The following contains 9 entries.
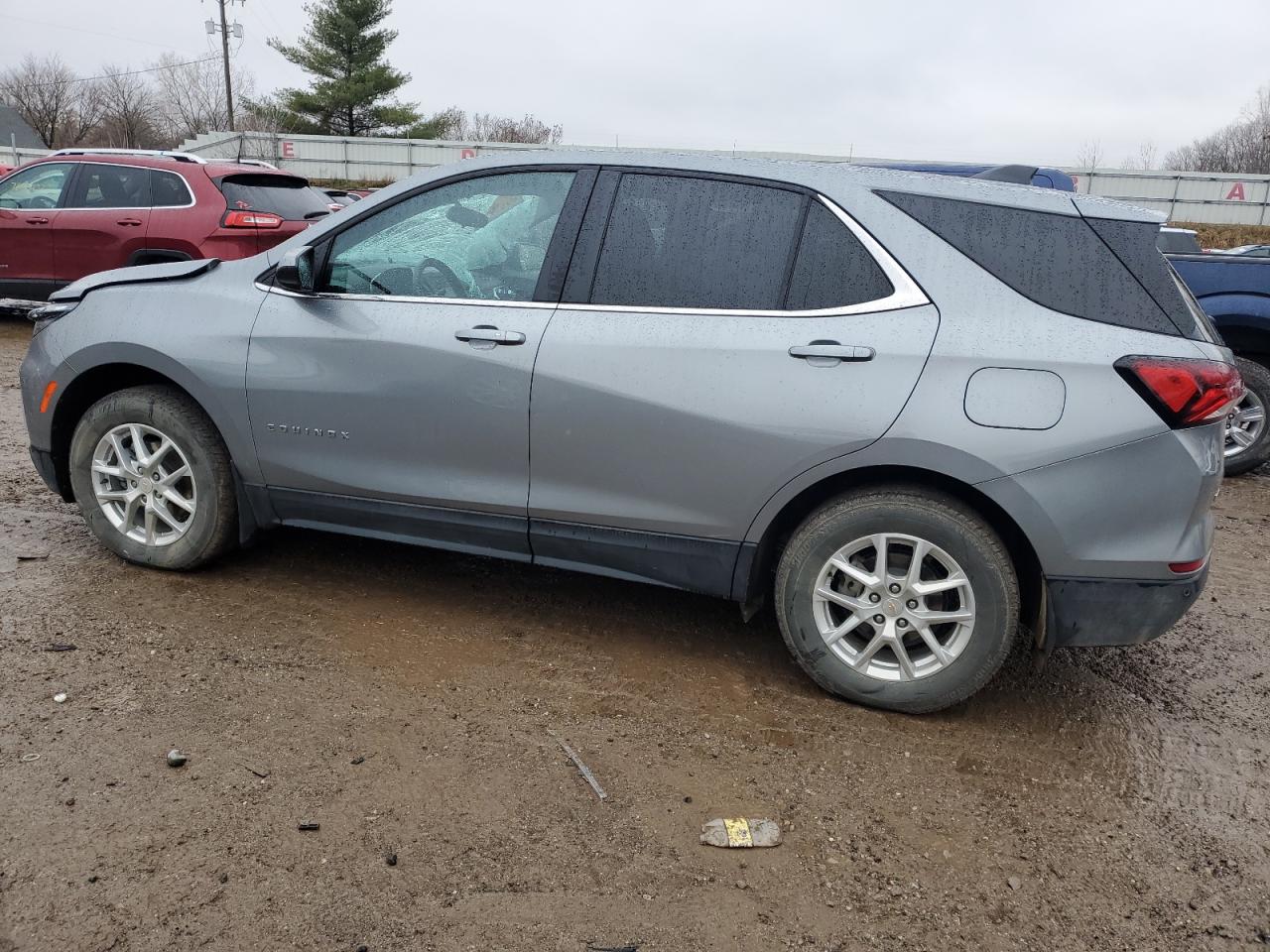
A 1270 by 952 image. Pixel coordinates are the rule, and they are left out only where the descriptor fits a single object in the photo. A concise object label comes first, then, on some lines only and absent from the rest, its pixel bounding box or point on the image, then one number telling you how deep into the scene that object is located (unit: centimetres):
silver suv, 300
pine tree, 4553
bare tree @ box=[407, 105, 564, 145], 4782
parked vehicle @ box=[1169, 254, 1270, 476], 686
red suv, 941
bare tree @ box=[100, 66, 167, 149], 6275
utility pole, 4991
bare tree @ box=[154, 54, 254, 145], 6531
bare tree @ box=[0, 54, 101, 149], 6278
